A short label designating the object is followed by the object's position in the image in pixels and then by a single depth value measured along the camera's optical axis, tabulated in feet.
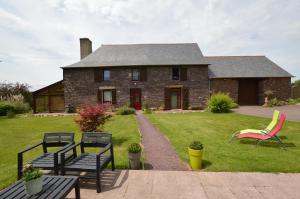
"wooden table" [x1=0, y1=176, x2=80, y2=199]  8.87
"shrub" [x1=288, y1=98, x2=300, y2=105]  70.40
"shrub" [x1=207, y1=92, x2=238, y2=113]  51.85
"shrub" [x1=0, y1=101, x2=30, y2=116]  57.14
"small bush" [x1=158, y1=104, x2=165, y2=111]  63.93
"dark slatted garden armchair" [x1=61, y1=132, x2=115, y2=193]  12.42
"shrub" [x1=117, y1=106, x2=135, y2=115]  53.78
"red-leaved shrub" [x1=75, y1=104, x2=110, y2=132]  23.15
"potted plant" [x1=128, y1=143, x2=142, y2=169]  15.90
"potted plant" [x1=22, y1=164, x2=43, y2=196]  8.65
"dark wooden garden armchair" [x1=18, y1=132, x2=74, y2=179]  13.14
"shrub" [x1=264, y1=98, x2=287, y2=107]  64.59
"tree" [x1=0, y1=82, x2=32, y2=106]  76.04
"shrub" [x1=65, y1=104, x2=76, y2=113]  63.41
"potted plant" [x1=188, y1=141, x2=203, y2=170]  15.70
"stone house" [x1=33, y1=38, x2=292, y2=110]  64.44
